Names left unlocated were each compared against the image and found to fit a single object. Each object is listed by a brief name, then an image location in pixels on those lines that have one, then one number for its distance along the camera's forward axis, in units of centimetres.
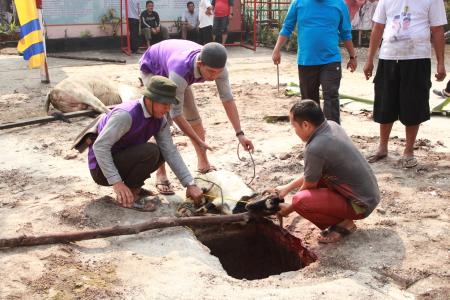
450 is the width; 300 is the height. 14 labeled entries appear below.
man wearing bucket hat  408
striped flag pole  1010
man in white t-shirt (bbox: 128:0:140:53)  1473
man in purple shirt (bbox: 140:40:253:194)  423
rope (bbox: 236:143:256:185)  507
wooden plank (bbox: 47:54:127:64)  1298
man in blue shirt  578
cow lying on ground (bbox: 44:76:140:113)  786
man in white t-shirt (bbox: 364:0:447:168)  525
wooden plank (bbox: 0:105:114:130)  705
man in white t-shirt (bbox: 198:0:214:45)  1488
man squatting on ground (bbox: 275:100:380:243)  382
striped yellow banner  938
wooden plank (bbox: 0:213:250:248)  380
